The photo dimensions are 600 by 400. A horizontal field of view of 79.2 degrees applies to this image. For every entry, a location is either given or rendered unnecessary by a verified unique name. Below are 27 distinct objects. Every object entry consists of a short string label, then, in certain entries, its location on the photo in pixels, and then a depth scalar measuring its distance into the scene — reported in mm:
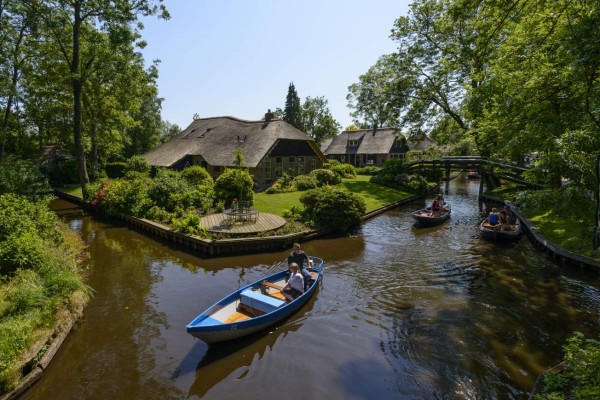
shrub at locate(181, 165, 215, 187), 27609
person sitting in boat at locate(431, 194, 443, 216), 24891
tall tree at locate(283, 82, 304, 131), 65562
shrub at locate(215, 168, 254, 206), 23656
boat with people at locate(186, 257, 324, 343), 9602
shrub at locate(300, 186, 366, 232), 21109
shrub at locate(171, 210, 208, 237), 18828
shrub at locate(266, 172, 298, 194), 30891
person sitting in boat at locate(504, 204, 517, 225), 20912
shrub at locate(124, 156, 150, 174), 37312
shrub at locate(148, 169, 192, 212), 23547
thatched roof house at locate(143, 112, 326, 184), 33875
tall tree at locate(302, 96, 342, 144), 67375
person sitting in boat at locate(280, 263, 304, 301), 11844
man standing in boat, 13750
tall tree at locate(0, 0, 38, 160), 25328
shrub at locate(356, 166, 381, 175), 48812
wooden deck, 18855
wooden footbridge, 32094
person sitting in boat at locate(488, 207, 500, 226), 20453
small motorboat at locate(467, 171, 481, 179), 51875
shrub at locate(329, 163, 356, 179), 42750
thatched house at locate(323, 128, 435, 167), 57219
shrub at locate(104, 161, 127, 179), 45031
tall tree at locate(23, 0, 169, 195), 25297
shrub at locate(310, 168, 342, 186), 34125
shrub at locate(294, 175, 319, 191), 32156
